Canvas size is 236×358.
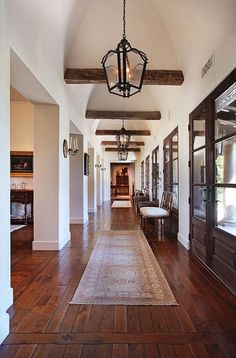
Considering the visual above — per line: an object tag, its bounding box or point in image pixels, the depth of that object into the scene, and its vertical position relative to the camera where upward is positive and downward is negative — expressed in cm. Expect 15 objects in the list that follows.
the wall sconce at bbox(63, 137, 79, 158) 483 +70
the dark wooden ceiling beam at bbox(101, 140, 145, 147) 1338 +209
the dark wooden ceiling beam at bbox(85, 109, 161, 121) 750 +198
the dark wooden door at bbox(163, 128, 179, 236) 559 +26
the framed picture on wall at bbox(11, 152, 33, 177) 716 +54
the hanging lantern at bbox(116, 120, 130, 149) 802 +140
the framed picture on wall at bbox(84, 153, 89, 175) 730 +53
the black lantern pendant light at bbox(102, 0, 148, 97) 279 +128
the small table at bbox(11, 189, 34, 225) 680 -37
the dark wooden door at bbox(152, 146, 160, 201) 852 +26
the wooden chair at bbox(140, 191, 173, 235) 554 -66
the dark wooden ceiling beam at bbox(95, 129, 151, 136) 1008 +204
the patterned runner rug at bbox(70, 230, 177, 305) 252 -116
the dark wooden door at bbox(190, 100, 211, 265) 356 -1
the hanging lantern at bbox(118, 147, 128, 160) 1060 +123
